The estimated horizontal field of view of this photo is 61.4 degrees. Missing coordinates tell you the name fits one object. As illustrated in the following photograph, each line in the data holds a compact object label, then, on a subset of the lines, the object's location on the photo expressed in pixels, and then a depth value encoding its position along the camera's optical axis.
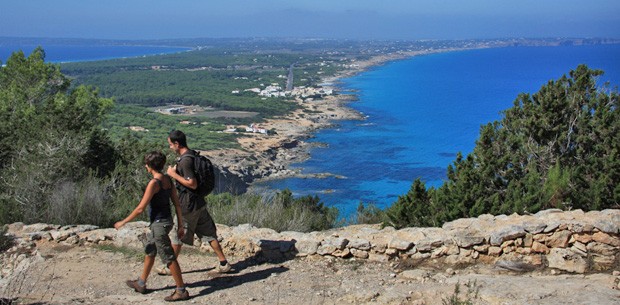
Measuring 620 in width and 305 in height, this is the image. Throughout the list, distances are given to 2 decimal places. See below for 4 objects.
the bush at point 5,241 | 6.98
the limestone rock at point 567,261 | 6.12
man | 5.59
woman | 5.27
